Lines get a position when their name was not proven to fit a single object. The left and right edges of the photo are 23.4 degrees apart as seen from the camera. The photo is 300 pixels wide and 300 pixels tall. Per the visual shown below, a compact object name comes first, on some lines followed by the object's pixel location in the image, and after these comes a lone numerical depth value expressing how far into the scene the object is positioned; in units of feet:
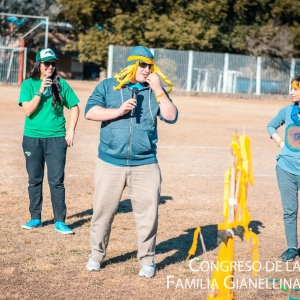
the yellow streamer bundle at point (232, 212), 16.92
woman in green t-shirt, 26.09
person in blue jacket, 20.36
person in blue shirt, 24.26
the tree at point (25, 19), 173.99
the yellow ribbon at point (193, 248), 18.92
